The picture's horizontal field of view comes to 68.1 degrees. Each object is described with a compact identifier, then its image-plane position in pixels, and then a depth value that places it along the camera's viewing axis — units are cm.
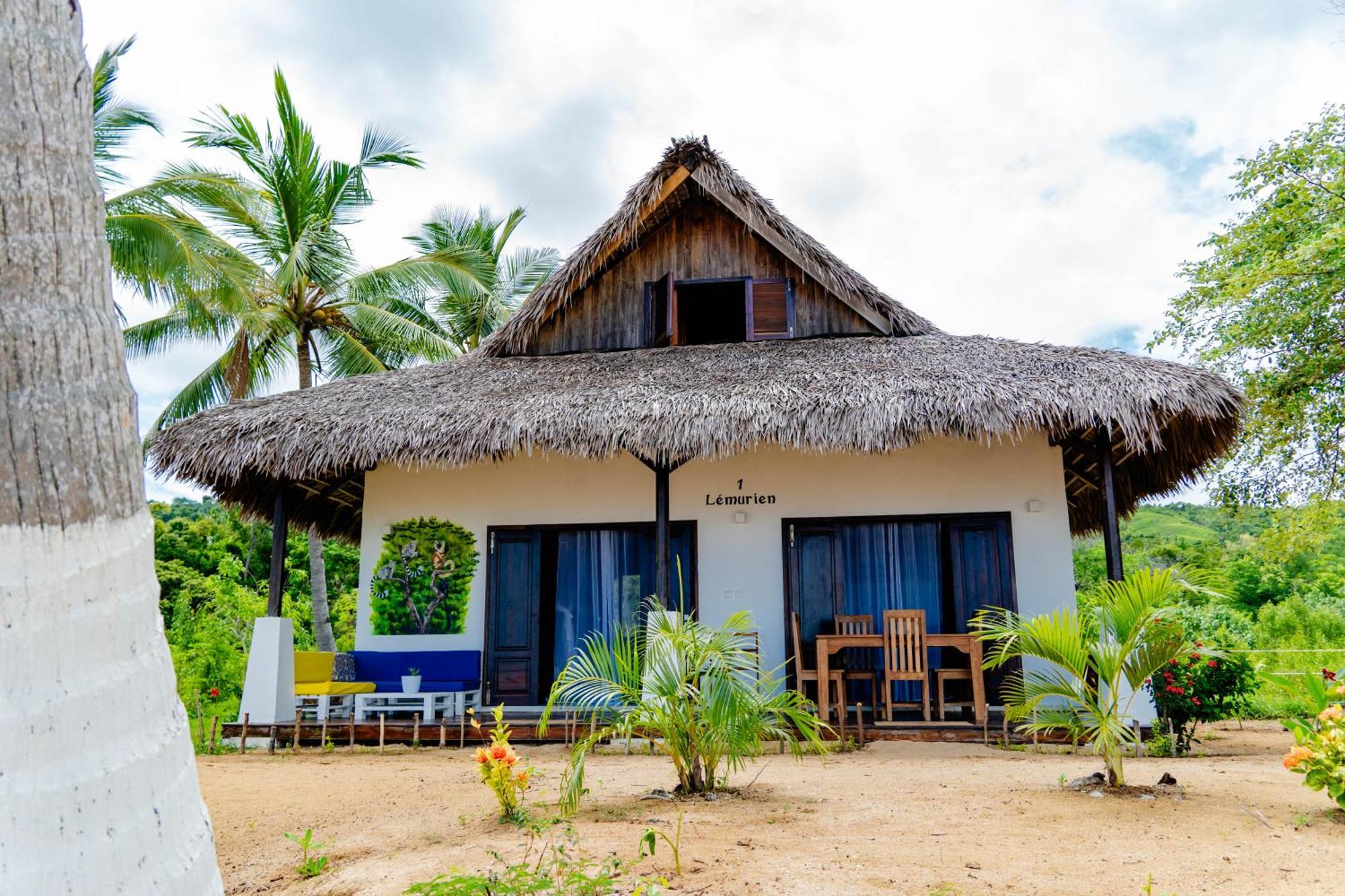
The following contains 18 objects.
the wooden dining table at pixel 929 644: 700
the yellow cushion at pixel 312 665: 809
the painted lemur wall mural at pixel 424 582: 881
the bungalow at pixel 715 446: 730
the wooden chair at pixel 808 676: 695
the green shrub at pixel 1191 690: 654
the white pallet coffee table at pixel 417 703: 767
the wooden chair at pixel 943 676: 708
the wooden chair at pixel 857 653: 796
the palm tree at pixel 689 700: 439
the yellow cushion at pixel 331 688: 784
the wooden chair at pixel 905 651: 713
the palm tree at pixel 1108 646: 460
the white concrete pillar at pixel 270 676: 771
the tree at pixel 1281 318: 1109
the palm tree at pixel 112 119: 1145
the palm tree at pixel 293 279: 1342
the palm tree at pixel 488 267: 1838
